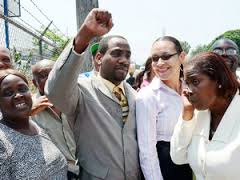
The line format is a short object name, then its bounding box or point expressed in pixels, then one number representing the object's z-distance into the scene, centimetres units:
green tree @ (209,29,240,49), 4364
